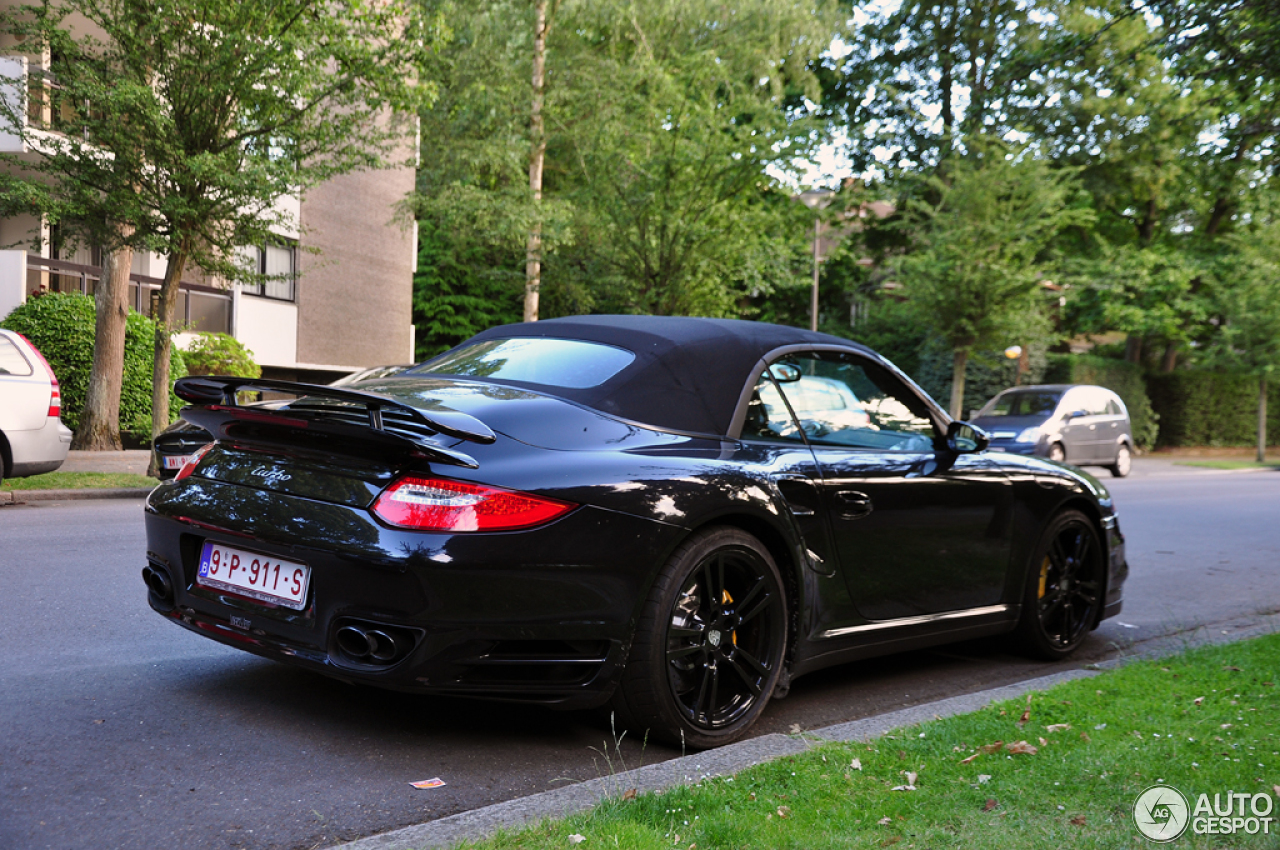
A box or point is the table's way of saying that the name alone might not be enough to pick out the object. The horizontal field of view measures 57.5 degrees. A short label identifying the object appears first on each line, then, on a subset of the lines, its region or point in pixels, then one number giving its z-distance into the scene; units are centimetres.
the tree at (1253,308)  3081
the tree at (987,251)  2347
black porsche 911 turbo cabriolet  343
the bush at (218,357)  2105
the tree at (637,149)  2116
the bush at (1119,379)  3297
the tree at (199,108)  1277
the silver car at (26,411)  1061
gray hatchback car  2041
